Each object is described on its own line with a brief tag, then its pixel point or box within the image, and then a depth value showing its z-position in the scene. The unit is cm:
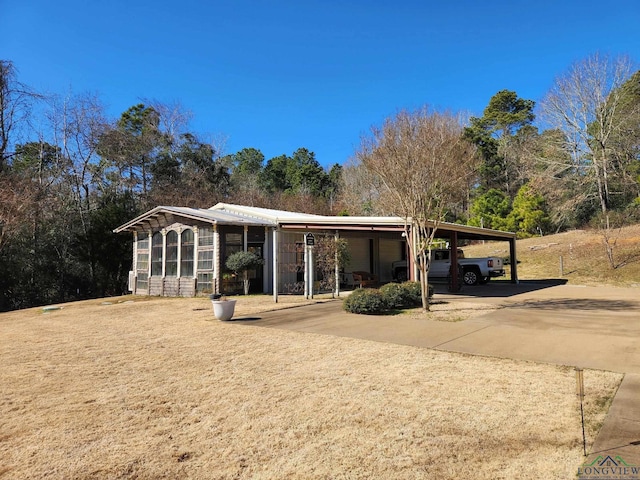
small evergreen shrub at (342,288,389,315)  1092
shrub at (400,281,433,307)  1210
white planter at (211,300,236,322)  1020
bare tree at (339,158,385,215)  3715
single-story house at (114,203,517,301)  1644
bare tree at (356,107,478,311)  1100
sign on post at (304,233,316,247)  1387
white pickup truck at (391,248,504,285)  1919
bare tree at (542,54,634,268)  2717
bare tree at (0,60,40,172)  2130
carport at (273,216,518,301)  1396
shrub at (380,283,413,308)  1148
